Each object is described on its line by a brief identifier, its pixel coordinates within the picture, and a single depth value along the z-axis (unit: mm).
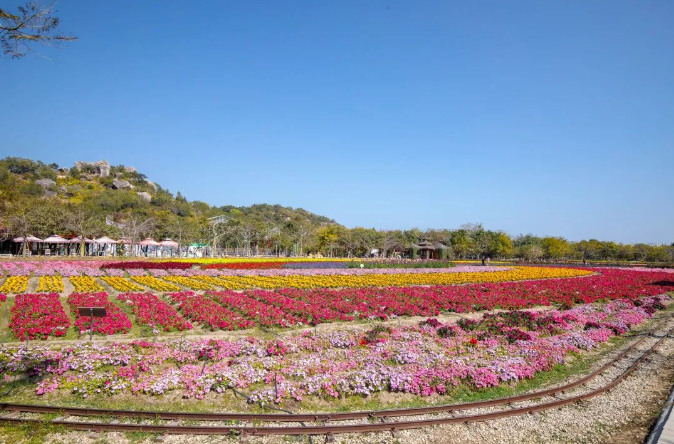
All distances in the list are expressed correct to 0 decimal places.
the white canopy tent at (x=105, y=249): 65850
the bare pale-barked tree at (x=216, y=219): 74075
